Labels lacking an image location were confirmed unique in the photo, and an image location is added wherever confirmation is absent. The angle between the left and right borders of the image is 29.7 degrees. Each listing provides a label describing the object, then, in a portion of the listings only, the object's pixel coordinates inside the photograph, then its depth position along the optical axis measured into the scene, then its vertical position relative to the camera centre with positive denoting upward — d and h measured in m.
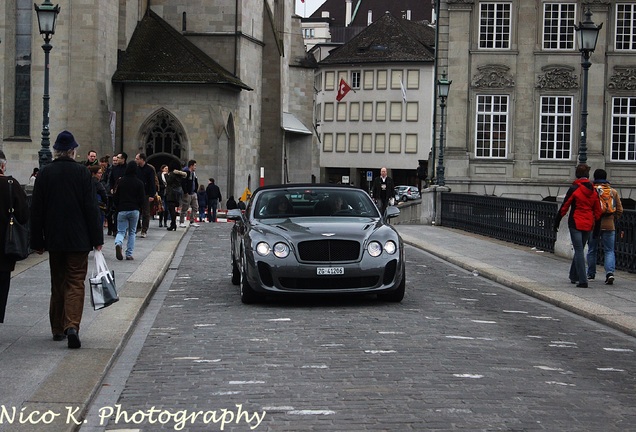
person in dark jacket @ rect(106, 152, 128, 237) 24.47 +0.10
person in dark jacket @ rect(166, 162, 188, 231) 31.53 -0.40
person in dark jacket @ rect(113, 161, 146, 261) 21.09 -0.52
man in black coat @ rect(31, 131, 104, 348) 10.74 -0.44
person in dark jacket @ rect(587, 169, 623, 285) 18.53 -0.73
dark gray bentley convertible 14.42 -0.96
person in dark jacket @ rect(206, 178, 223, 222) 47.53 -0.89
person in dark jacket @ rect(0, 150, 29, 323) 10.71 -0.38
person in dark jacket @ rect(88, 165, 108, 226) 22.22 -0.30
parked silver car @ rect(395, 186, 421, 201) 88.61 -0.92
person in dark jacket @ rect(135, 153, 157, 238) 25.03 -0.01
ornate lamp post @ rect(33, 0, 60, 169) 25.27 +3.12
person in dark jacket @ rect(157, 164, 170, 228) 34.41 -0.64
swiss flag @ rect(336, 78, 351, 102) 104.05 +7.79
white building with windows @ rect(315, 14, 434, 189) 106.50 +6.80
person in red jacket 18.05 -0.47
